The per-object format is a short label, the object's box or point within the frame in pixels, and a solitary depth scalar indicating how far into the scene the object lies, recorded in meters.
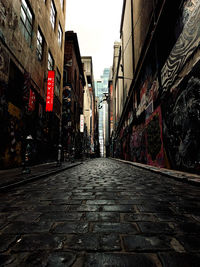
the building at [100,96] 158.27
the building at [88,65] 59.94
